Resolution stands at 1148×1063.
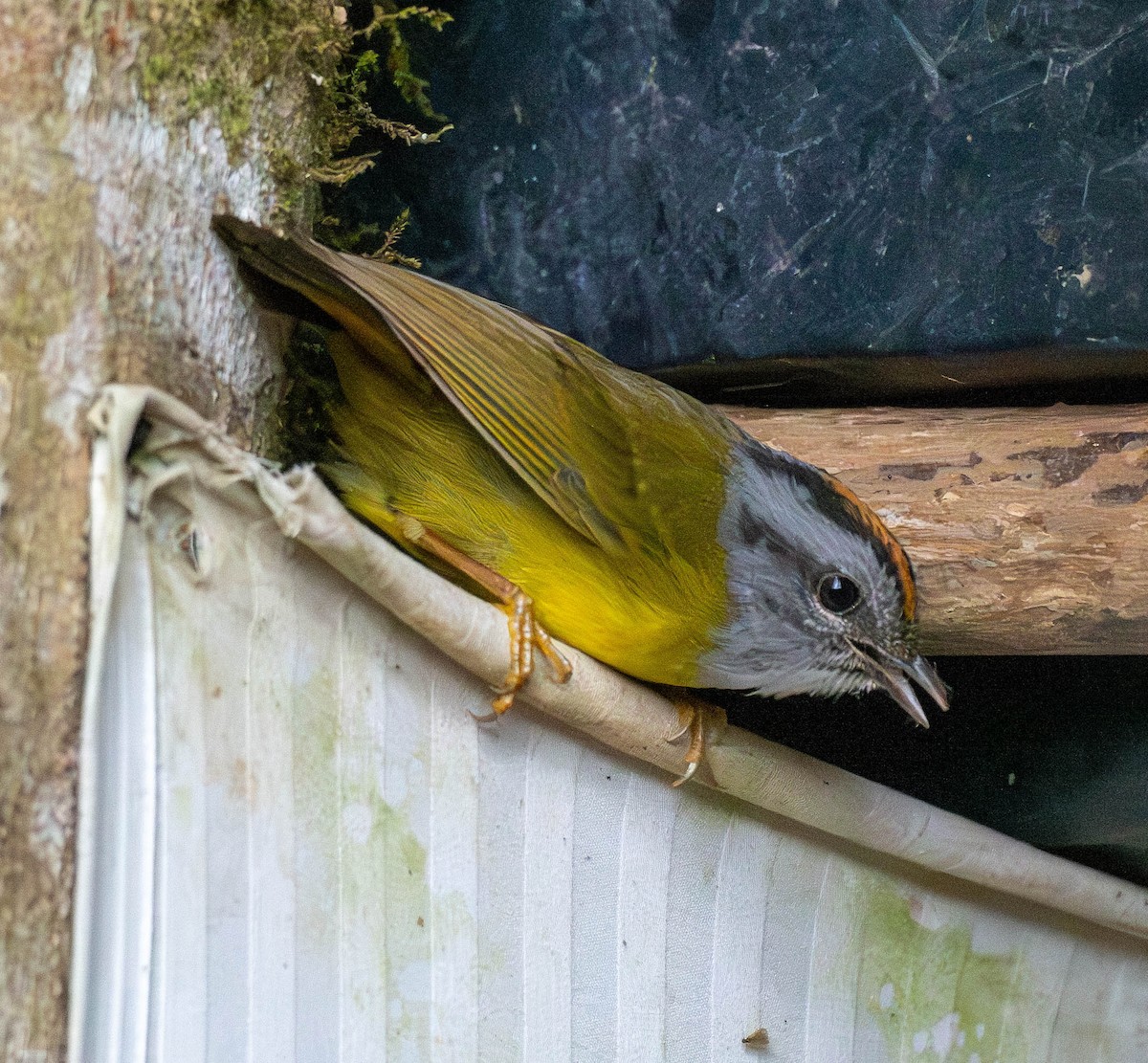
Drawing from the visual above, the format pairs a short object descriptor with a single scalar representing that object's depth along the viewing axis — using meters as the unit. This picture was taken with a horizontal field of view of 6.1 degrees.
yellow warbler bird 1.57
